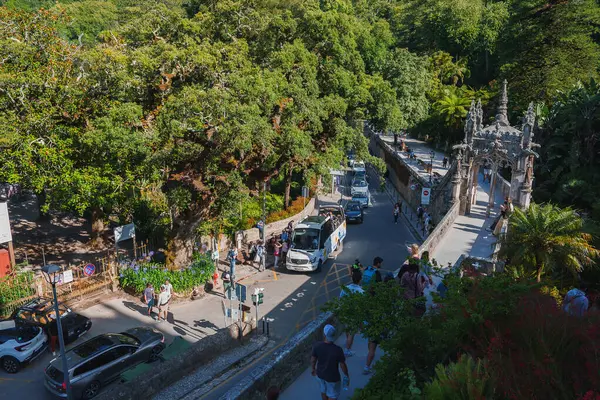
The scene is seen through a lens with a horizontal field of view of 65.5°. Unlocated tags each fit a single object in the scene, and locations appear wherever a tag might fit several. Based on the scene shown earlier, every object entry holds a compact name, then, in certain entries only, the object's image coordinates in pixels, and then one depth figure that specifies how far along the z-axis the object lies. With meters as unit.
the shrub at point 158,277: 19.84
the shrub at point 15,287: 17.47
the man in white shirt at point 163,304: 18.08
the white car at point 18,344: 14.45
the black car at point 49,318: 15.85
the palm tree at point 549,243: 14.53
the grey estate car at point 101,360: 13.00
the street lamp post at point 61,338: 11.44
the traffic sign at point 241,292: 15.98
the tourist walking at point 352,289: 10.61
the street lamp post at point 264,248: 23.91
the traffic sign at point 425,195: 27.41
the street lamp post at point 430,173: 33.11
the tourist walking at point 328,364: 7.82
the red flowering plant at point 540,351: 5.32
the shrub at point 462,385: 5.05
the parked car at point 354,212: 31.52
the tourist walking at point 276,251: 24.03
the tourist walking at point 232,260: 21.64
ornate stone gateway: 23.17
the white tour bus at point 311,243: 22.95
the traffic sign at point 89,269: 17.22
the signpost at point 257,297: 16.03
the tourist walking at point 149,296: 18.51
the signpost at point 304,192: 31.53
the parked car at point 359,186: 36.41
